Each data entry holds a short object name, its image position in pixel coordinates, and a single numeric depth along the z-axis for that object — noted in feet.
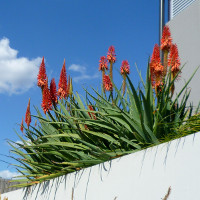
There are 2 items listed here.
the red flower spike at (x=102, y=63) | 14.36
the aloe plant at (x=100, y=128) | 9.91
